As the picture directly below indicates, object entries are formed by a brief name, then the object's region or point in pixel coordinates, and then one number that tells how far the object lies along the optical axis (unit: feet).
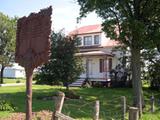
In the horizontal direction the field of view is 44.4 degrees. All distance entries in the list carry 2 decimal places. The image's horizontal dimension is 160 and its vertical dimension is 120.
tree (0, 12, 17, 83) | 85.77
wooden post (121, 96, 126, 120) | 26.71
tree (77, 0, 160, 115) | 39.79
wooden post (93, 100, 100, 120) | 20.69
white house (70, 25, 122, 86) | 81.13
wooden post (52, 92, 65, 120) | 17.20
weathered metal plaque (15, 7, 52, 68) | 17.37
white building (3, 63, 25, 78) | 136.45
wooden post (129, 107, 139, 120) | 14.90
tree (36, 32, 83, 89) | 47.12
